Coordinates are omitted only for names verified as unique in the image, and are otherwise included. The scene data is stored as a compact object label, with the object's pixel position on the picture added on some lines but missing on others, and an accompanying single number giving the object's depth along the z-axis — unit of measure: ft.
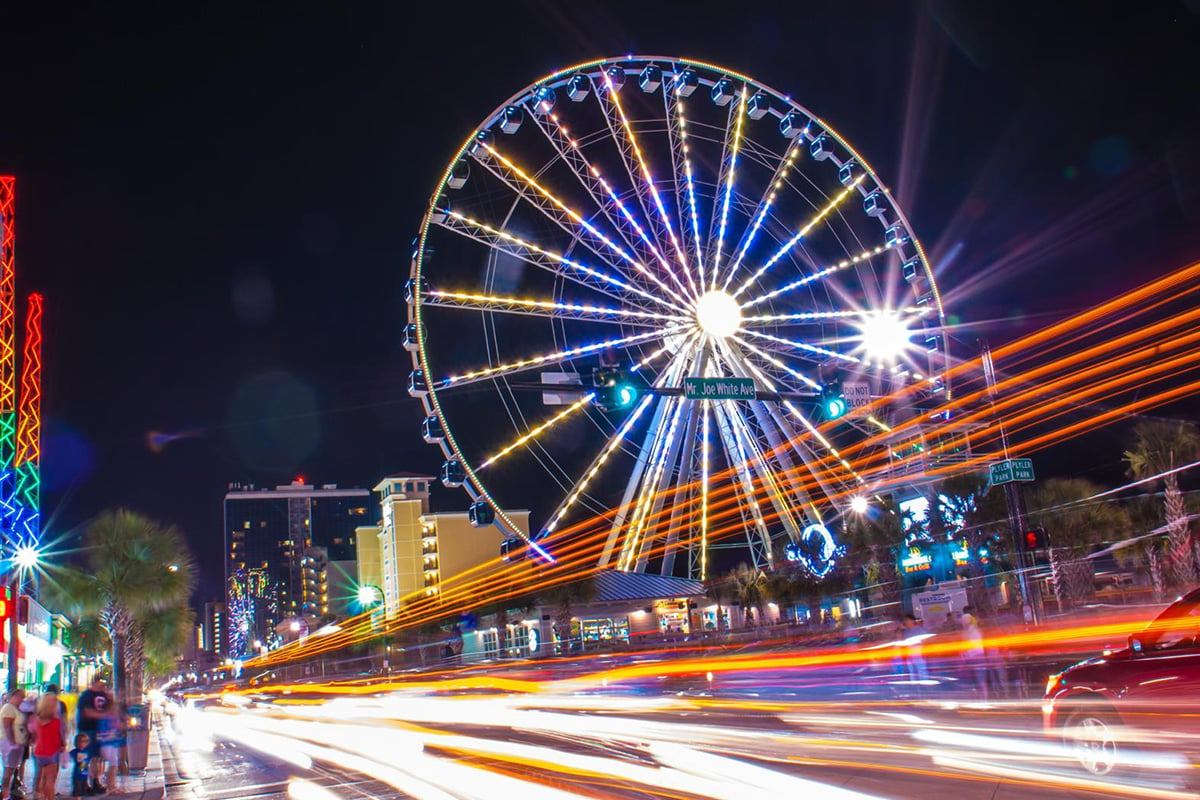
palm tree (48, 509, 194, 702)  104.73
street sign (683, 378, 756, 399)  64.08
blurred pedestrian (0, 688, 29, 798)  45.44
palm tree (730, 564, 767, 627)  171.01
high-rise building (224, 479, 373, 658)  508.12
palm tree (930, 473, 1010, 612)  141.08
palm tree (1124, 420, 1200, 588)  112.06
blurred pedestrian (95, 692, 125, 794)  48.90
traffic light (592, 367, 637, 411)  60.59
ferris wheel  99.09
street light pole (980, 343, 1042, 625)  71.46
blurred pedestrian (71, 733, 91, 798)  47.39
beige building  344.49
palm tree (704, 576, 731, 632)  191.62
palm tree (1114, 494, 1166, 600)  125.39
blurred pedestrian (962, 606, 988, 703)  52.10
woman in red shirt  42.73
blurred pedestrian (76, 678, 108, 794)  48.52
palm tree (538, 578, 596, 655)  186.09
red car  29.76
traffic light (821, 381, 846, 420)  68.74
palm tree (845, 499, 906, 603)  155.22
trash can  60.95
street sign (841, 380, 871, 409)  111.45
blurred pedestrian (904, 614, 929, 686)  58.47
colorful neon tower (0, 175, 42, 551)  112.57
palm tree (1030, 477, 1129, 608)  128.67
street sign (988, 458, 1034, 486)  71.87
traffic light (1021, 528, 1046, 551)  65.76
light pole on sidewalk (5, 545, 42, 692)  57.97
